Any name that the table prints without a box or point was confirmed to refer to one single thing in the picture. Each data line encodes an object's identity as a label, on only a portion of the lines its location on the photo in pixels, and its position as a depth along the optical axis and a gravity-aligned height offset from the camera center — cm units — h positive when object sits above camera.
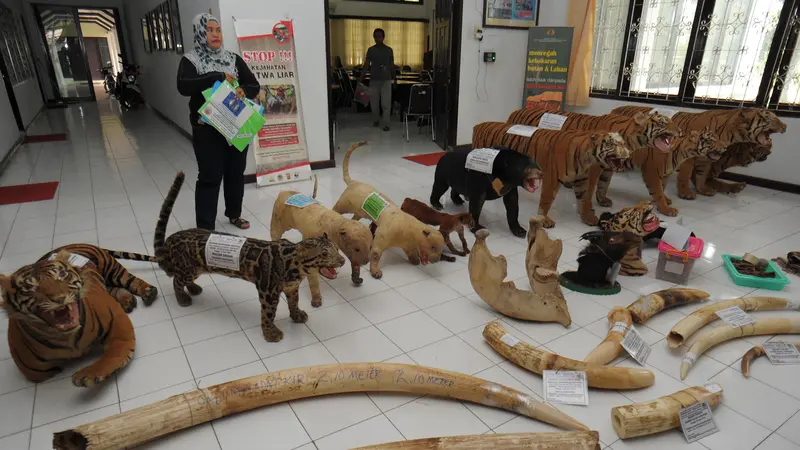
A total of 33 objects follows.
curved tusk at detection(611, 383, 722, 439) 175 -129
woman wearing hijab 329 -51
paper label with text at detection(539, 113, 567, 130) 448 -62
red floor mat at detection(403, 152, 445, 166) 618 -135
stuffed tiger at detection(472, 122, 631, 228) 357 -75
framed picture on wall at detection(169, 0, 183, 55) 675 +39
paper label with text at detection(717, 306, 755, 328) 242 -130
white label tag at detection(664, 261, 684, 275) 299 -130
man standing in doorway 808 -36
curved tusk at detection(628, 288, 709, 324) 253 -131
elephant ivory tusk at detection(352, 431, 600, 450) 160 -126
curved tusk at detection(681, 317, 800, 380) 222 -133
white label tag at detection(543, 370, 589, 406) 197 -136
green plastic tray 292 -134
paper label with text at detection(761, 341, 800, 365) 223 -136
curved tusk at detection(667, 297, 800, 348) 230 -130
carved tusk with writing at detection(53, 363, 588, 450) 163 -129
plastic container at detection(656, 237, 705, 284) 294 -125
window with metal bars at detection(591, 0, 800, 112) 488 +2
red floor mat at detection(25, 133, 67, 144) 755 -132
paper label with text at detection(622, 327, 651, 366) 219 -131
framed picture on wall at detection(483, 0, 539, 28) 641 +54
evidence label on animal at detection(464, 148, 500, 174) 345 -75
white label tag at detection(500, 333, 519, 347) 224 -130
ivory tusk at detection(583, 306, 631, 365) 215 -130
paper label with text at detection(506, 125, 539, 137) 414 -65
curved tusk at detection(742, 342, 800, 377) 215 -135
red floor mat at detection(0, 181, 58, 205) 458 -135
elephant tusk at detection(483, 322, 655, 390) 201 -131
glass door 1257 +1
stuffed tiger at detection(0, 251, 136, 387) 173 -105
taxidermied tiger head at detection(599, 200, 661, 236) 284 -96
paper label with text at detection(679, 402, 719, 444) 179 -134
